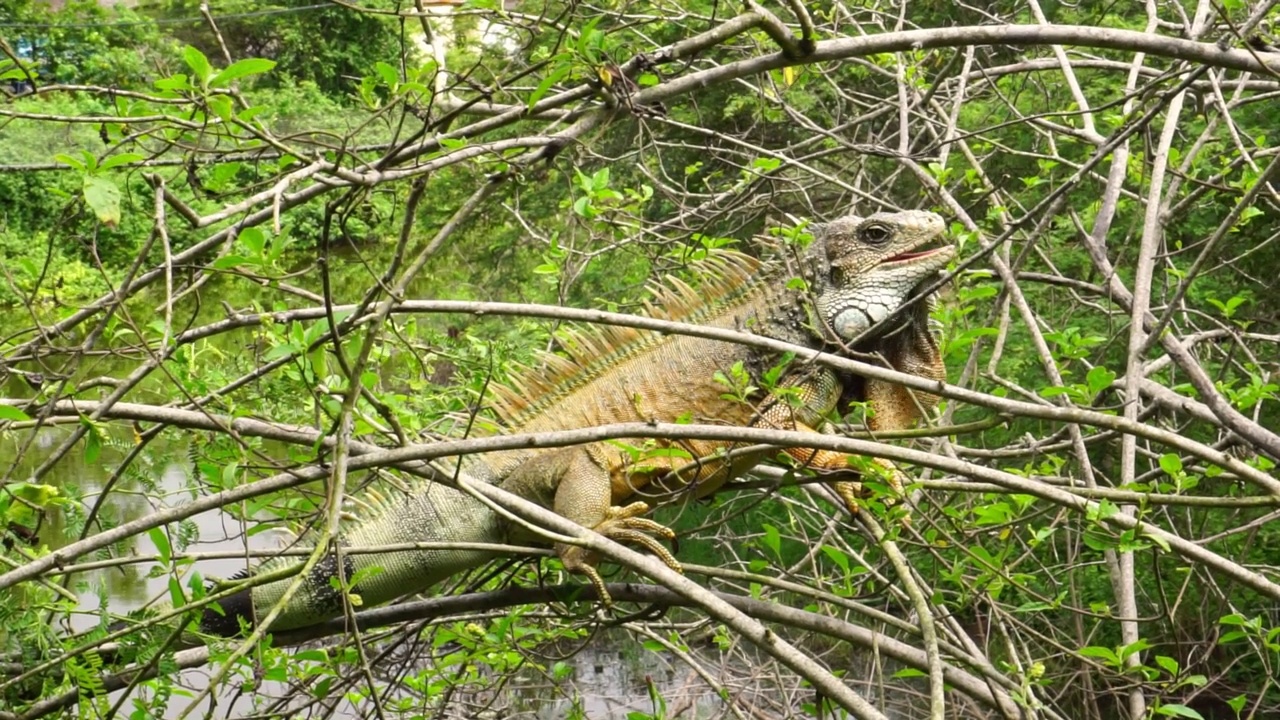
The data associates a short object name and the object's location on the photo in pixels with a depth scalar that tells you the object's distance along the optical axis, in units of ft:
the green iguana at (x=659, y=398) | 11.00
